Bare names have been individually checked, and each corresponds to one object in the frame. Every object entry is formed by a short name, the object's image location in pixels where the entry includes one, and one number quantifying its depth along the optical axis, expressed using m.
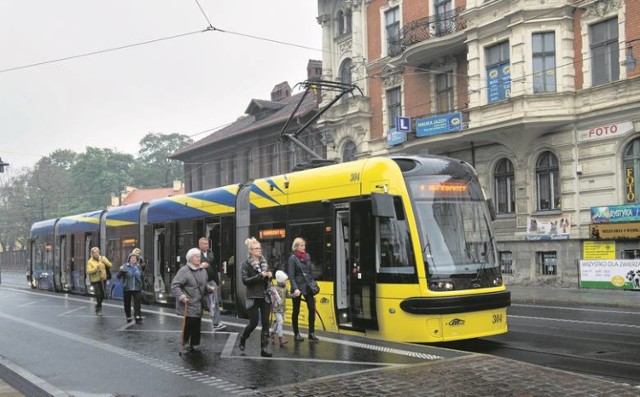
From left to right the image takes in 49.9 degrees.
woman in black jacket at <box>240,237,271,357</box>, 9.73
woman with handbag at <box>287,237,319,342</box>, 10.70
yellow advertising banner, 23.43
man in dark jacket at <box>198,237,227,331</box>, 12.42
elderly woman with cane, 9.84
